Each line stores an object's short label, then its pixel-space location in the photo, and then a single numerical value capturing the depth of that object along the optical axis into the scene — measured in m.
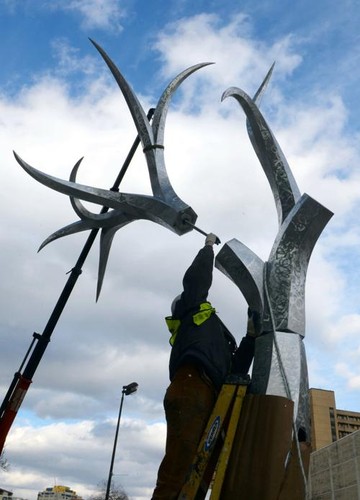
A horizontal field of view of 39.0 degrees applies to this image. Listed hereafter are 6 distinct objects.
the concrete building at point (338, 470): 18.98
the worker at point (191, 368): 3.72
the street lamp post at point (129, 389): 19.72
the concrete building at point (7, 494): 51.62
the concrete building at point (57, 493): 92.68
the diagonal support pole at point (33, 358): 9.39
